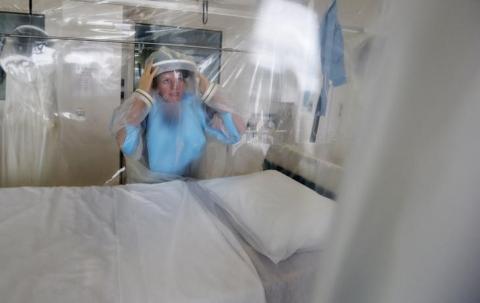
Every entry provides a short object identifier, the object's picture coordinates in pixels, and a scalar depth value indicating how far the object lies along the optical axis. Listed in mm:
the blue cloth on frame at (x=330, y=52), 983
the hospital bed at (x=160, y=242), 712
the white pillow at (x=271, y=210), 833
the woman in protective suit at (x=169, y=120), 1338
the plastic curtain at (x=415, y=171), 288
